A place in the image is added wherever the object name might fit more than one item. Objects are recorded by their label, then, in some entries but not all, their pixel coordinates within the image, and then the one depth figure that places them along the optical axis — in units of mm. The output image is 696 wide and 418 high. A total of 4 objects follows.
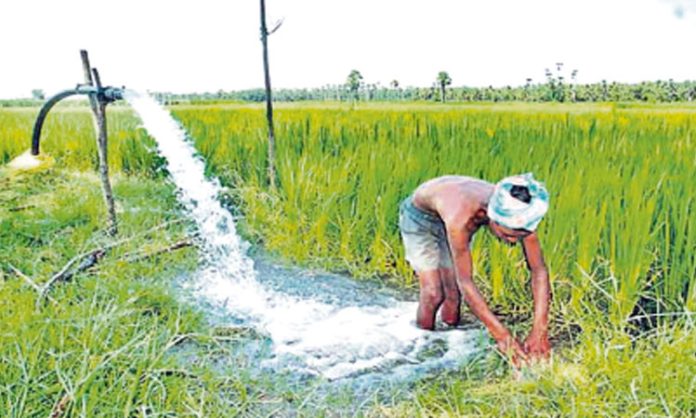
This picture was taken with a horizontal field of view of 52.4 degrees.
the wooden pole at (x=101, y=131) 3965
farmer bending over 2258
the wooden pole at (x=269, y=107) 4566
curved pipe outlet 3818
